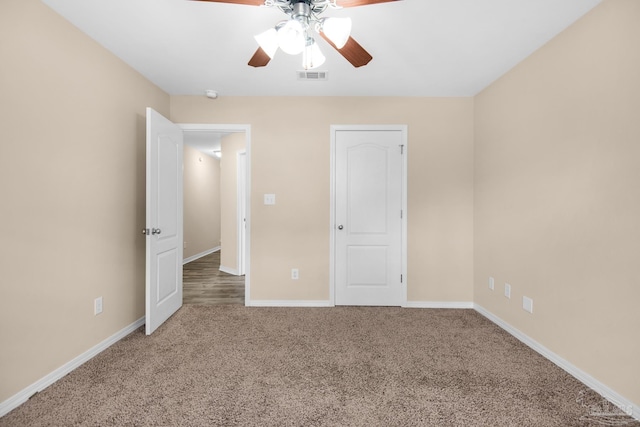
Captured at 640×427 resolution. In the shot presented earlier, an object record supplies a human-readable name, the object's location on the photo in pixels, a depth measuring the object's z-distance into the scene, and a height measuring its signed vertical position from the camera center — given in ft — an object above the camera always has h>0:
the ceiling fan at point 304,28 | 4.44 +2.95
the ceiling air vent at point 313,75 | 8.81 +4.24
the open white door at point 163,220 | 8.27 -0.32
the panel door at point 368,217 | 10.70 -0.26
